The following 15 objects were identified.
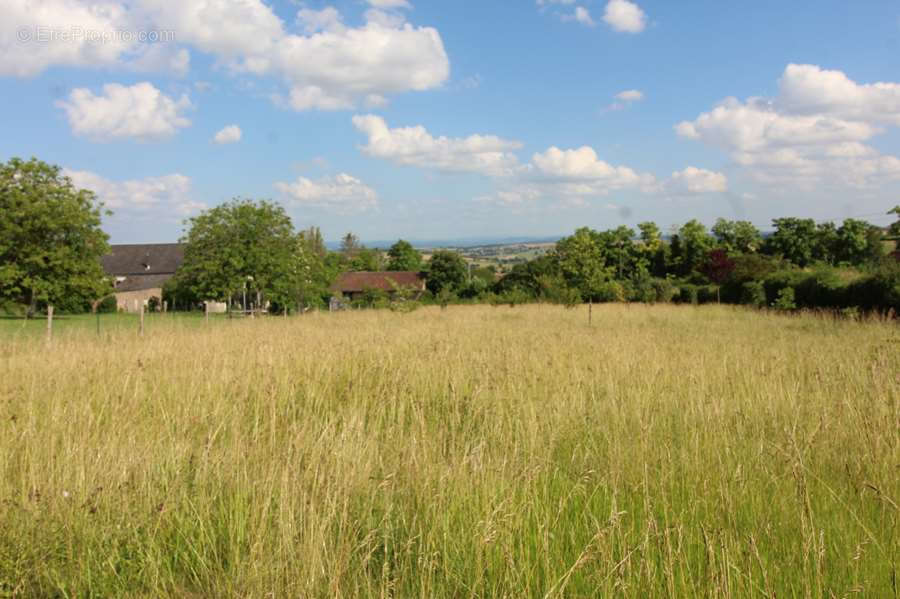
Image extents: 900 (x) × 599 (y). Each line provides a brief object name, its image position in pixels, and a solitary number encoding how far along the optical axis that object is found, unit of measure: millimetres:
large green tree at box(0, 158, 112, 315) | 32375
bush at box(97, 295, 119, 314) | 48112
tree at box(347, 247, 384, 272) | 107750
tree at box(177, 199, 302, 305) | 34344
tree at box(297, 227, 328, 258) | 98912
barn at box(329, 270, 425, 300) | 81188
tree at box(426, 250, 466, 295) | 69062
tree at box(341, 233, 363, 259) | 124825
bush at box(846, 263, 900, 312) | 16359
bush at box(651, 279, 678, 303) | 31625
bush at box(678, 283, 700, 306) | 29828
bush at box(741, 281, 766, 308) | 23781
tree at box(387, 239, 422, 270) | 106625
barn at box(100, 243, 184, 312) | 73438
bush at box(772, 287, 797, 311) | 19797
